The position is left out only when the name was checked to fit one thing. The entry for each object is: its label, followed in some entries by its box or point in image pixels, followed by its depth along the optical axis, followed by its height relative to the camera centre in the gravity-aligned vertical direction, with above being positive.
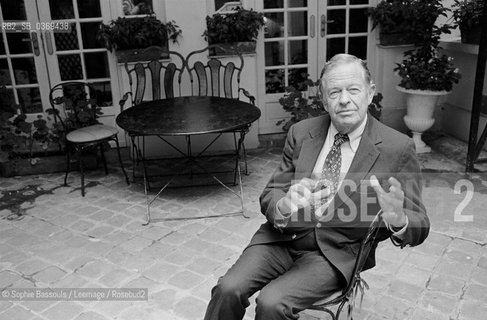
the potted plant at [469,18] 4.48 -0.10
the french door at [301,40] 5.10 -0.27
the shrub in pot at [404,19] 4.74 -0.08
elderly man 1.83 -0.77
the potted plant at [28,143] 4.61 -1.10
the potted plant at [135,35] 4.57 -0.12
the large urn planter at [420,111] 4.76 -0.99
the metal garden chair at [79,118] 4.22 -0.88
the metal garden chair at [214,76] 4.77 -0.56
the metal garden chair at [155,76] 4.66 -0.53
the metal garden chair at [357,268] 1.86 -0.99
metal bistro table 3.62 -0.77
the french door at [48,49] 4.71 -0.23
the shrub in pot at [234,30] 4.72 -0.11
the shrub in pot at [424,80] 4.67 -0.67
